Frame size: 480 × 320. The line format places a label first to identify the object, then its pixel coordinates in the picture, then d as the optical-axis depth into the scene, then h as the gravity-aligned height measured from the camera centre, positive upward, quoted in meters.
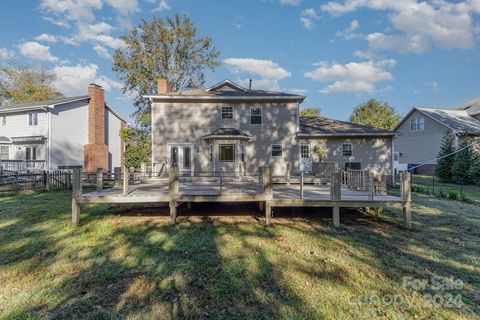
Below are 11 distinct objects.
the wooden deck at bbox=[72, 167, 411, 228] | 7.03 -1.03
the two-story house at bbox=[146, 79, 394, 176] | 15.64 +1.76
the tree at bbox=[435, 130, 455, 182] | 20.11 +0.01
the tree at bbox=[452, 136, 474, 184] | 18.44 -0.22
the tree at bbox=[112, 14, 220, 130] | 27.52 +12.36
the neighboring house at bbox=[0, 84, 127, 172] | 20.05 +2.74
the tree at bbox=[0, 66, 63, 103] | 35.43 +12.14
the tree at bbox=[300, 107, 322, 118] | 49.23 +10.59
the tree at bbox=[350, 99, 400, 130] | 42.28 +8.40
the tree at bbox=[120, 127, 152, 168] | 22.62 +1.94
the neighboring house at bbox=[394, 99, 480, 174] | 23.94 +3.22
